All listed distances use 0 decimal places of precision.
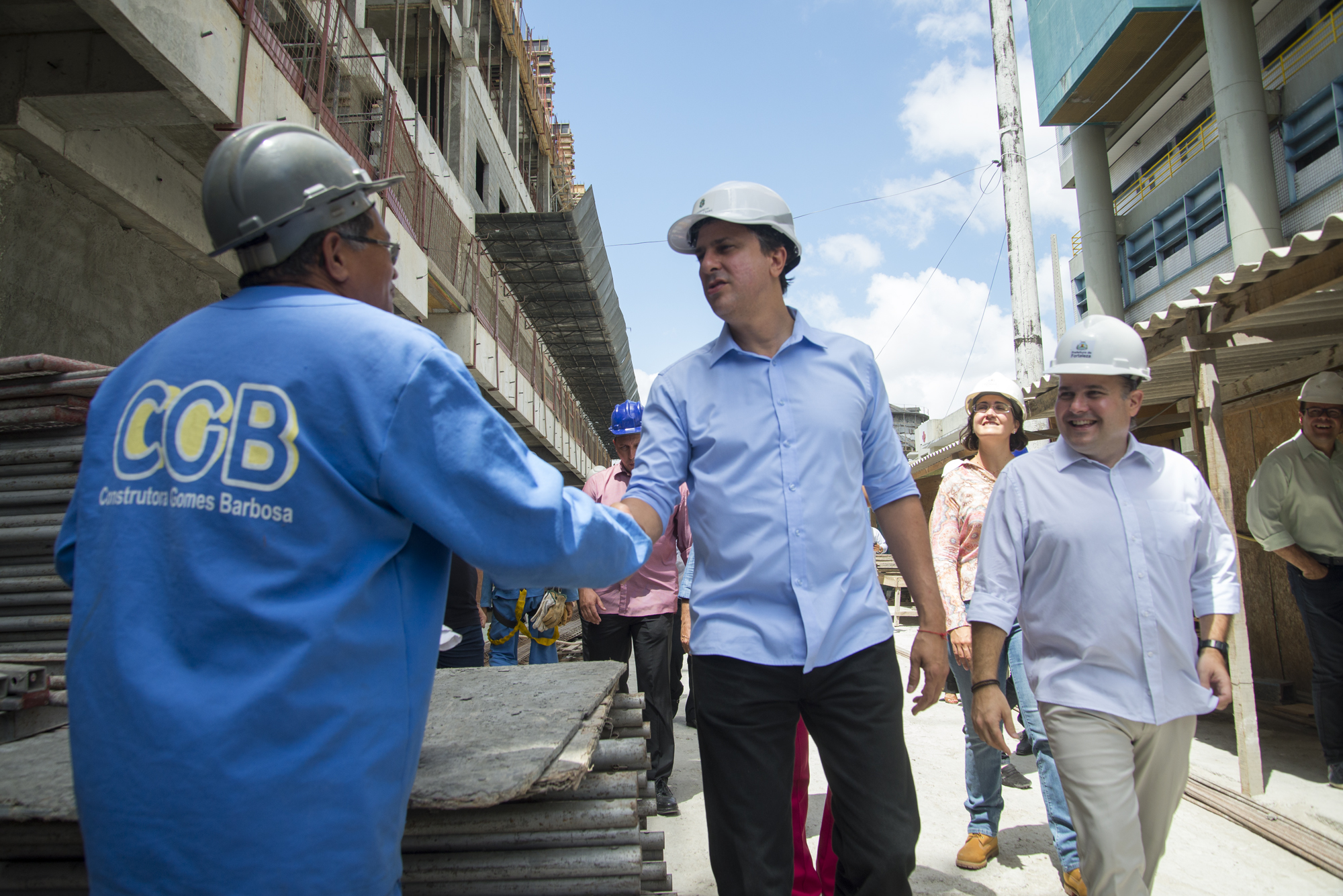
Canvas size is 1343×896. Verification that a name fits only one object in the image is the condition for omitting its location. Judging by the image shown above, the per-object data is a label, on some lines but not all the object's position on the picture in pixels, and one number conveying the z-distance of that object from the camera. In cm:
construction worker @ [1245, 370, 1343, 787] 505
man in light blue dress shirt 216
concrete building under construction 539
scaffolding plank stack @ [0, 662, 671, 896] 193
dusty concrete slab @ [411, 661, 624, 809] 191
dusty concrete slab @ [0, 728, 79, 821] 185
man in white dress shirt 252
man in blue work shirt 121
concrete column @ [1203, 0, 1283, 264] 1556
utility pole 853
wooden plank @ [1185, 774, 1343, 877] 382
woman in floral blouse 361
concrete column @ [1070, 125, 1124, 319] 2181
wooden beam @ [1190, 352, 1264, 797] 482
